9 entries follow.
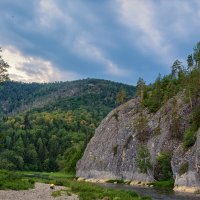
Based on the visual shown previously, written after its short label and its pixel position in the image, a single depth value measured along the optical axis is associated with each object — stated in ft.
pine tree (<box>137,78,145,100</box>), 560.90
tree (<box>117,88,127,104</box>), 650.02
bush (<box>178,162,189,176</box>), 304.20
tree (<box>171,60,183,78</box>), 560.41
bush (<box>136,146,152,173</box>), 377.30
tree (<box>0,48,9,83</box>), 204.33
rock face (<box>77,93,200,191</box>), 324.60
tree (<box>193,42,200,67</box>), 472.69
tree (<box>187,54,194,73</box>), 503.53
